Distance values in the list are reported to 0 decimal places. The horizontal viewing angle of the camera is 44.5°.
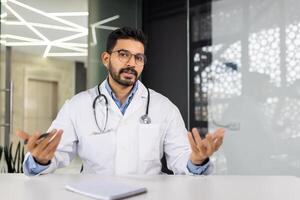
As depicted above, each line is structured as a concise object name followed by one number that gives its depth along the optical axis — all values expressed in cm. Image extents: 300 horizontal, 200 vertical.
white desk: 96
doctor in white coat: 171
